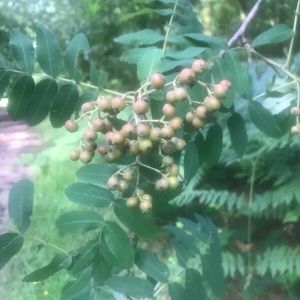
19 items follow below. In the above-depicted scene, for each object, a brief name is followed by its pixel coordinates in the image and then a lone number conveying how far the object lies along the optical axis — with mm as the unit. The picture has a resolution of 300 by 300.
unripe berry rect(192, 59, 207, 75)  360
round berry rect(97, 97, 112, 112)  361
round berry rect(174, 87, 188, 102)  353
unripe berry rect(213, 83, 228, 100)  366
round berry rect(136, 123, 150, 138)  344
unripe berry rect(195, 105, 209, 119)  372
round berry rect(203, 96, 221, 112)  366
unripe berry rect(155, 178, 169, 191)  369
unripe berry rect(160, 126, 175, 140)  346
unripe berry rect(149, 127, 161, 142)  354
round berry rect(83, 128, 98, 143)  362
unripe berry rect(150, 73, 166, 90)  358
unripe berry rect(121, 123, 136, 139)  348
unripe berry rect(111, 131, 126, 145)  346
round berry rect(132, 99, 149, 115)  349
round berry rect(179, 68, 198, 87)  355
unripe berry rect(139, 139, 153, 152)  348
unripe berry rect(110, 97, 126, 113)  361
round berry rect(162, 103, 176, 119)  363
